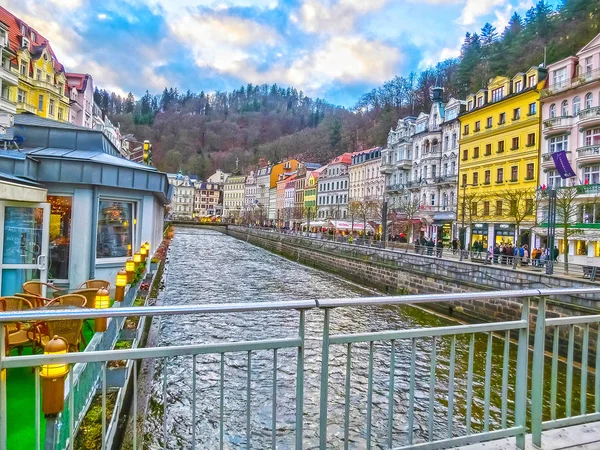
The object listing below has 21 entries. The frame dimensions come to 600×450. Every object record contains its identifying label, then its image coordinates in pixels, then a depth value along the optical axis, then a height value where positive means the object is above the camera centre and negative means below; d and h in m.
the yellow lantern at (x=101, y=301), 5.48 -1.17
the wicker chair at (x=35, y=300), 6.14 -1.35
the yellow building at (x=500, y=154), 34.59 +6.75
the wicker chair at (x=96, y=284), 8.23 -1.36
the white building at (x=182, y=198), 131.12 +6.21
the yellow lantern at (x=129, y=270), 9.66 -1.24
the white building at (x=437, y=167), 44.75 +6.69
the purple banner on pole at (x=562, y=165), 24.28 +3.85
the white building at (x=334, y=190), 72.83 +6.04
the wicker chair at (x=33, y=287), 7.15 -1.29
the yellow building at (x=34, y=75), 42.31 +14.87
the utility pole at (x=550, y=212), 19.54 +0.85
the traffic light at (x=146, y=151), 24.17 +3.77
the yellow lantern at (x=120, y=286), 7.90 -1.31
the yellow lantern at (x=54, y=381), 2.41 -1.02
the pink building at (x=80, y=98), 55.62 +15.86
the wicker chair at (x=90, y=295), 7.01 -1.36
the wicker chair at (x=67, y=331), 4.89 -1.37
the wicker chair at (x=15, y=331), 5.36 -1.54
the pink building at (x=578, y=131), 27.48 +7.29
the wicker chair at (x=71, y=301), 6.05 -1.25
